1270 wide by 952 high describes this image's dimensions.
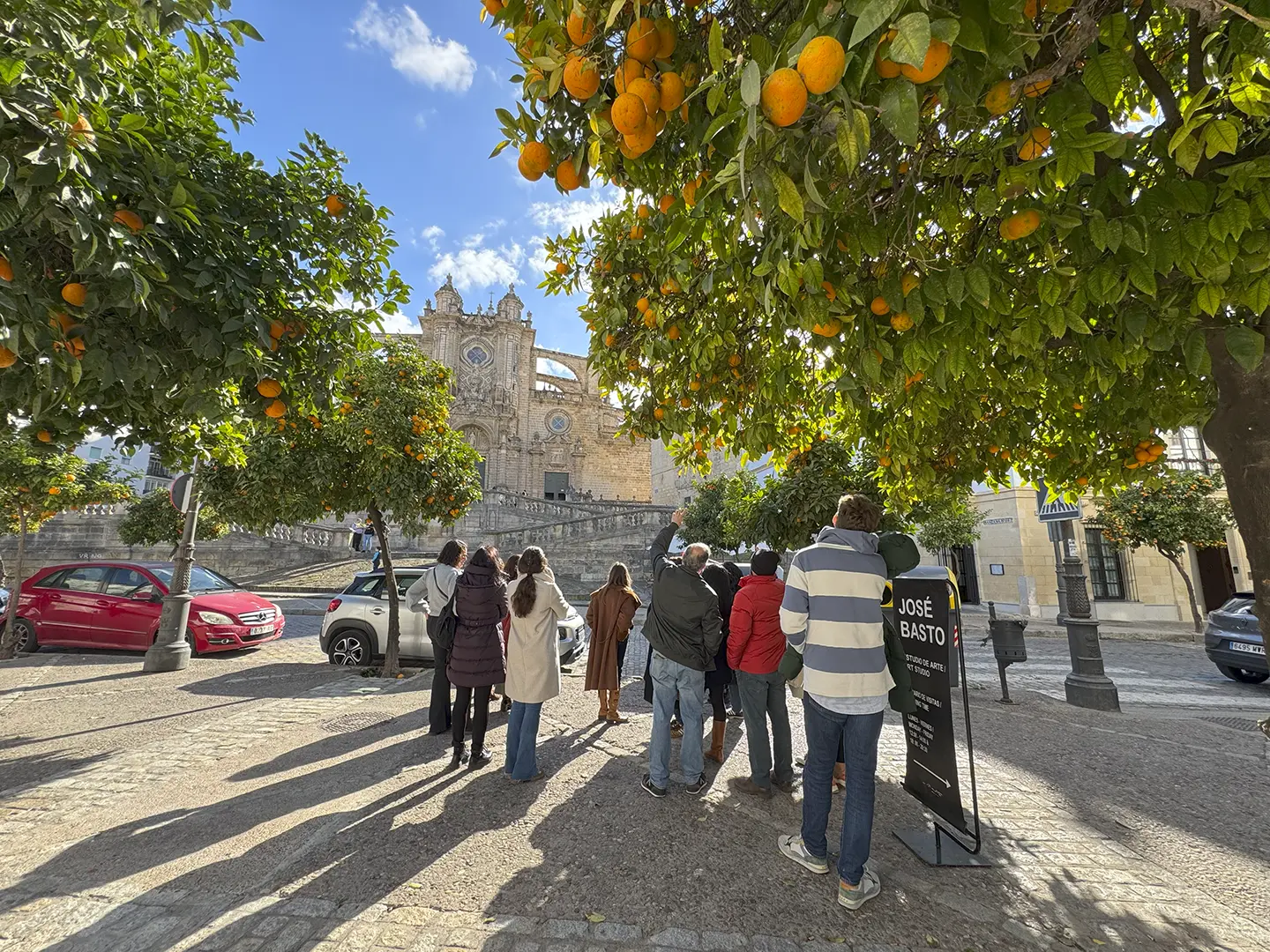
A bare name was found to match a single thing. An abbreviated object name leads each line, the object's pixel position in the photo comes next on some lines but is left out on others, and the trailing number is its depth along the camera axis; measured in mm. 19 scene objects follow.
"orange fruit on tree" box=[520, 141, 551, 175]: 1944
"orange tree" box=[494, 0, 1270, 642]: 1319
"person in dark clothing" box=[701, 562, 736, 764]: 5172
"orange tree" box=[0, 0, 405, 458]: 2432
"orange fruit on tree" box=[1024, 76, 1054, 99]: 1880
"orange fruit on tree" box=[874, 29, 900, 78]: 1232
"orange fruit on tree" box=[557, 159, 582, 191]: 2010
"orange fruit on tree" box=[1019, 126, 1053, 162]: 2109
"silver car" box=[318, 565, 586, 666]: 8961
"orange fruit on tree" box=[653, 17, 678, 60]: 1596
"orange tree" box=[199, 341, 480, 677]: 7895
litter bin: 6816
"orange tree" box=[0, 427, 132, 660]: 8961
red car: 9562
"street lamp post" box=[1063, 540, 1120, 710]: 7094
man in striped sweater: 2992
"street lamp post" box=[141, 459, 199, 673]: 8312
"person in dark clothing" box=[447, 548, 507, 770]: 4918
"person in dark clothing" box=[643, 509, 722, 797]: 4301
